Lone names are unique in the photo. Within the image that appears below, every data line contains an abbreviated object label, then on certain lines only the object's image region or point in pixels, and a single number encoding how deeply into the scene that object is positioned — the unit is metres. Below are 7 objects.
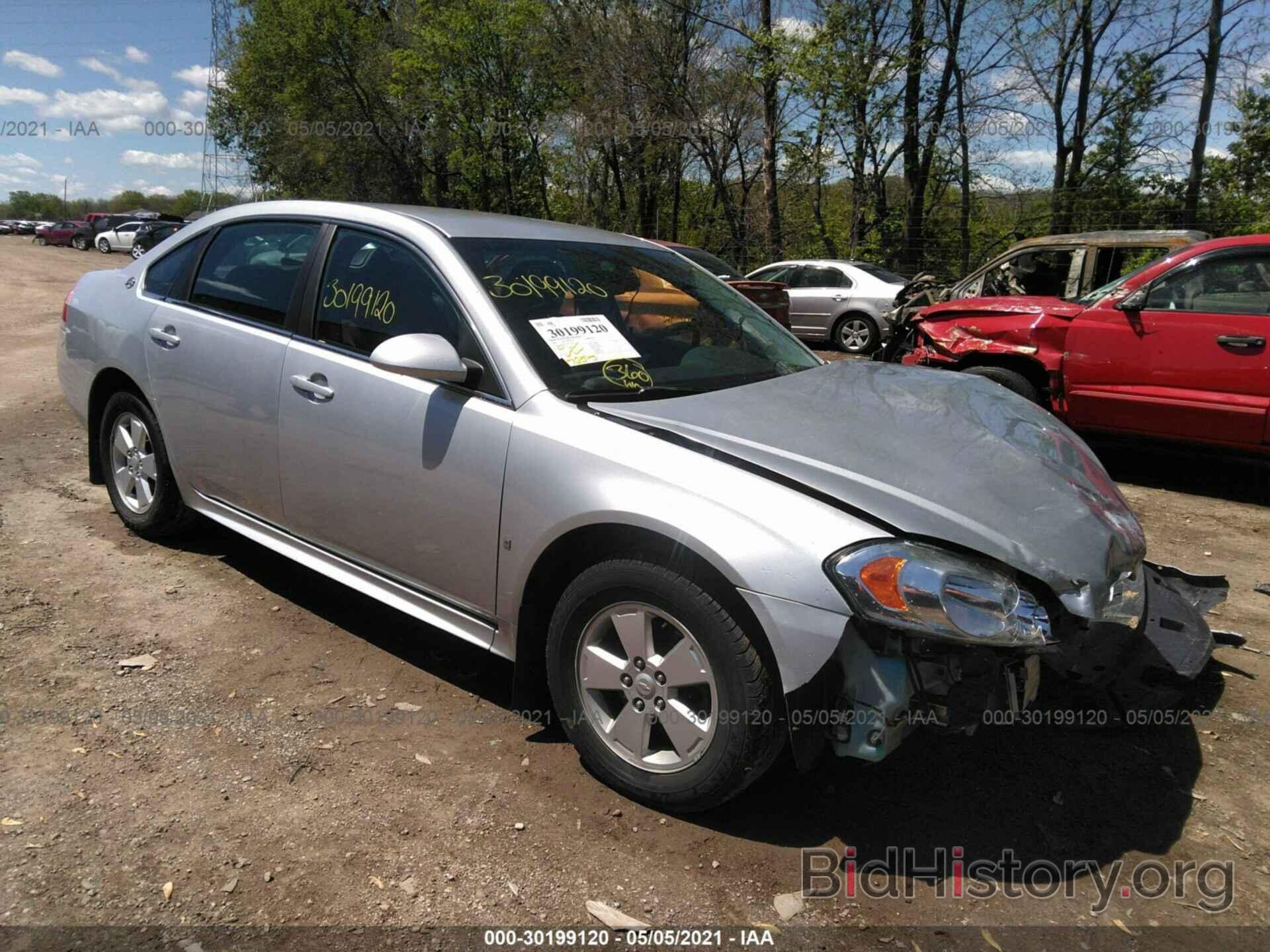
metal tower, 37.56
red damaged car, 5.93
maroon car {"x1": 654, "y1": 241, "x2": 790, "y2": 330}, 11.46
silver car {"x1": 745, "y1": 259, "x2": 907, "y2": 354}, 14.34
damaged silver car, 2.34
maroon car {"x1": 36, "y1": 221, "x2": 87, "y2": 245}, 45.16
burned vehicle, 9.42
